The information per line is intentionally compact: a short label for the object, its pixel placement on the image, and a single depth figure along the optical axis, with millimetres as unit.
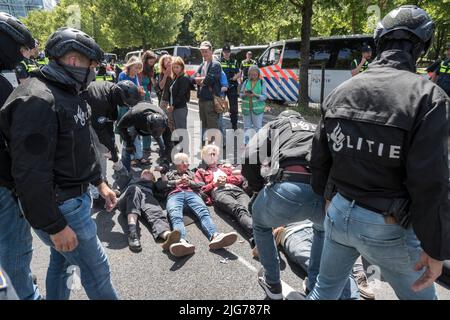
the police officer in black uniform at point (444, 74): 7434
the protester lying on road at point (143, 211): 3303
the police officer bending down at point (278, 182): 2113
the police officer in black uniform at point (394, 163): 1340
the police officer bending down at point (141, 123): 4195
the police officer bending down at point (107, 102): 4090
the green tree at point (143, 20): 21672
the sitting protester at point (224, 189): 3725
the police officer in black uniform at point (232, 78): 8056
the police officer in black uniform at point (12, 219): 1883
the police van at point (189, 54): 15724
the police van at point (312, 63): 10539
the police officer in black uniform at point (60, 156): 1534
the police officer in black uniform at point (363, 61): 8961
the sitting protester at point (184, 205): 3189
